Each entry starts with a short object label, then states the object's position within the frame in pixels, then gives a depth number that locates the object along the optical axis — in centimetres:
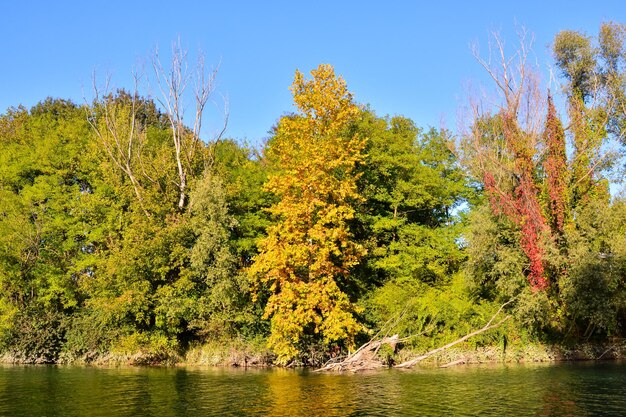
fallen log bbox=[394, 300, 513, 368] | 3148
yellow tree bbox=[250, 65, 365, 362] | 3341
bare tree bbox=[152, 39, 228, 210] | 4294
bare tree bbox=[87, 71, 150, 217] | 4238
